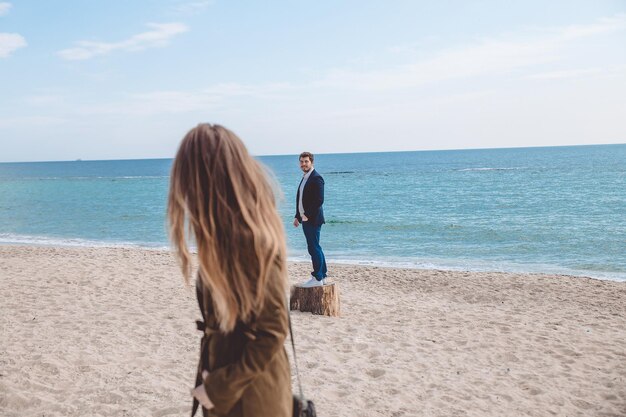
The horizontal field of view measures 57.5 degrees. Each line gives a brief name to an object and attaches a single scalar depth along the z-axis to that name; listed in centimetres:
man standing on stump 785
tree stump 813
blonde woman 170
